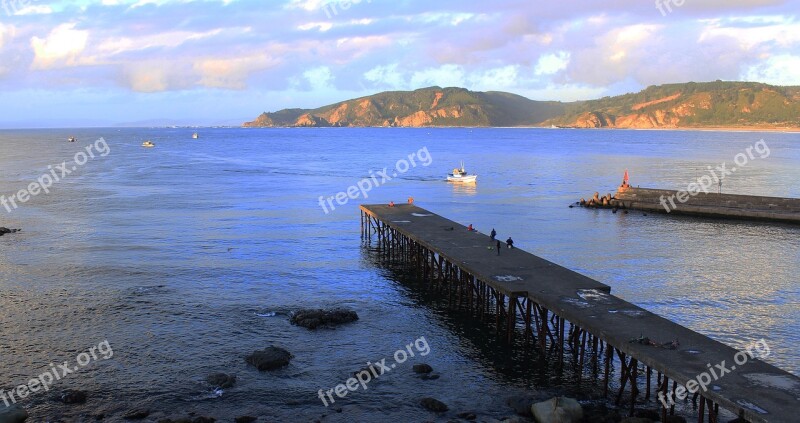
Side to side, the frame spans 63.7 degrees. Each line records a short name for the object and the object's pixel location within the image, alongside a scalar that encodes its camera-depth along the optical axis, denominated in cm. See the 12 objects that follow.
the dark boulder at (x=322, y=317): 3572
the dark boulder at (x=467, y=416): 2561
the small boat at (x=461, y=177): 11019
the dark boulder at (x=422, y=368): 3006
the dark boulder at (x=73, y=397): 2688
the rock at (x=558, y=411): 2414
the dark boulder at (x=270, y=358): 3005
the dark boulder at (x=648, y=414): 2500
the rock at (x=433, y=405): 2627
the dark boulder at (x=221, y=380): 2831
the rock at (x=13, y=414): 2417
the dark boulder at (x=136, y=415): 2552
